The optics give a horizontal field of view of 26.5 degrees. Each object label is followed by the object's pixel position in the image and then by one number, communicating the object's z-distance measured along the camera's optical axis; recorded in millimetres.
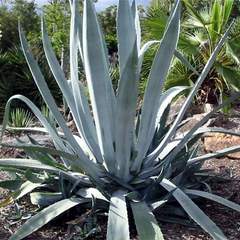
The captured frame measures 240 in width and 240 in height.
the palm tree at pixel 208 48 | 6637
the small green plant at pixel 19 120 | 6230
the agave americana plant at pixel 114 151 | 2607
